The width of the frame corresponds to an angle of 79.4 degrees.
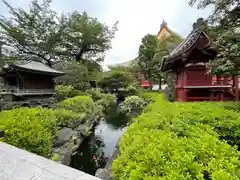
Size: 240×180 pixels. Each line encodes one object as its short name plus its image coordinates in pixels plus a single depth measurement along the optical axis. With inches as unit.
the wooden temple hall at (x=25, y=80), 430.6
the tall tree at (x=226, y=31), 179.2
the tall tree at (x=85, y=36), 779.4
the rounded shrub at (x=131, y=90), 834.8
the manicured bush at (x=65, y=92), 588.1
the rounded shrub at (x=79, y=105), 376.0
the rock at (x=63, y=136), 220.2
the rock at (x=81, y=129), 293.3
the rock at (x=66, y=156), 192.4
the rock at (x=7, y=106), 377.4
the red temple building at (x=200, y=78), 288.7
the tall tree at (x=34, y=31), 660.1
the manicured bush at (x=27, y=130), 139.1
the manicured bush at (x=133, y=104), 406.0
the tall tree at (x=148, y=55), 821.2
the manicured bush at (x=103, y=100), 634.5
